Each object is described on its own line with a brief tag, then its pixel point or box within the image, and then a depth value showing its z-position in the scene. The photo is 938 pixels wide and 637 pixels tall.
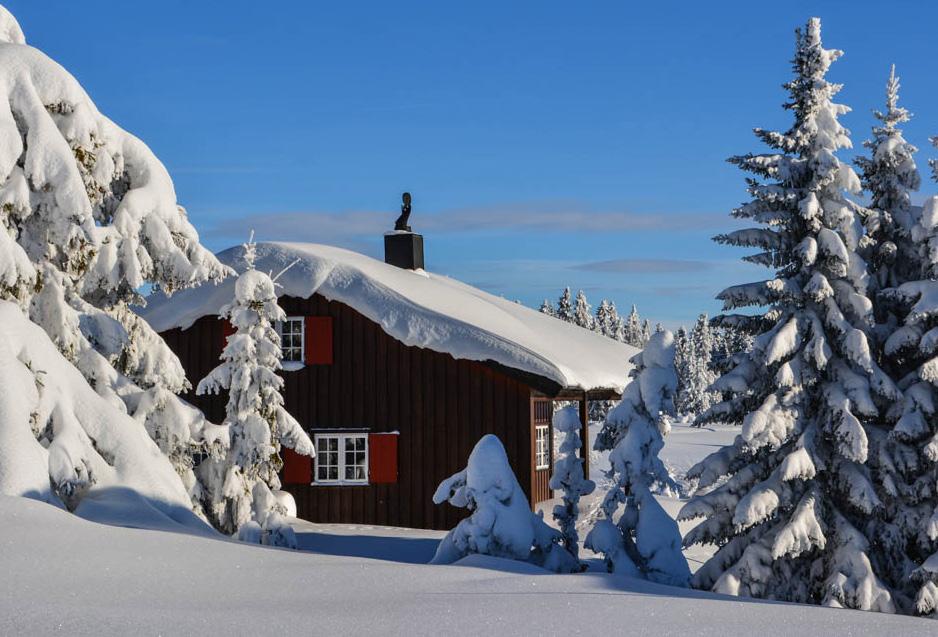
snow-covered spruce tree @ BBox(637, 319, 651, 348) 149.65
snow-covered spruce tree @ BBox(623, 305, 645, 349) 132.25
